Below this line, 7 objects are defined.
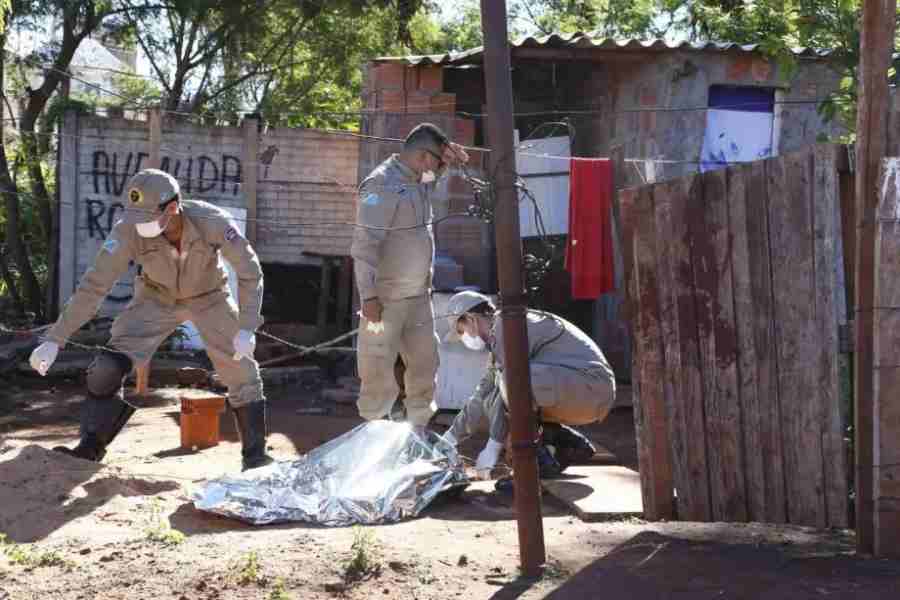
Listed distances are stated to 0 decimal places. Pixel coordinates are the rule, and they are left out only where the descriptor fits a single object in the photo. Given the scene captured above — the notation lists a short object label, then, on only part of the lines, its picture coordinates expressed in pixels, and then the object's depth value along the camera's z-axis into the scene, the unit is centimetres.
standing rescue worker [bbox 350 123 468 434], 720
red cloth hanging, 1089
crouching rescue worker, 671
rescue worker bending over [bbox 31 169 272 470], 682
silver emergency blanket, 578
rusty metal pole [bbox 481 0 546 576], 453
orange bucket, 850
